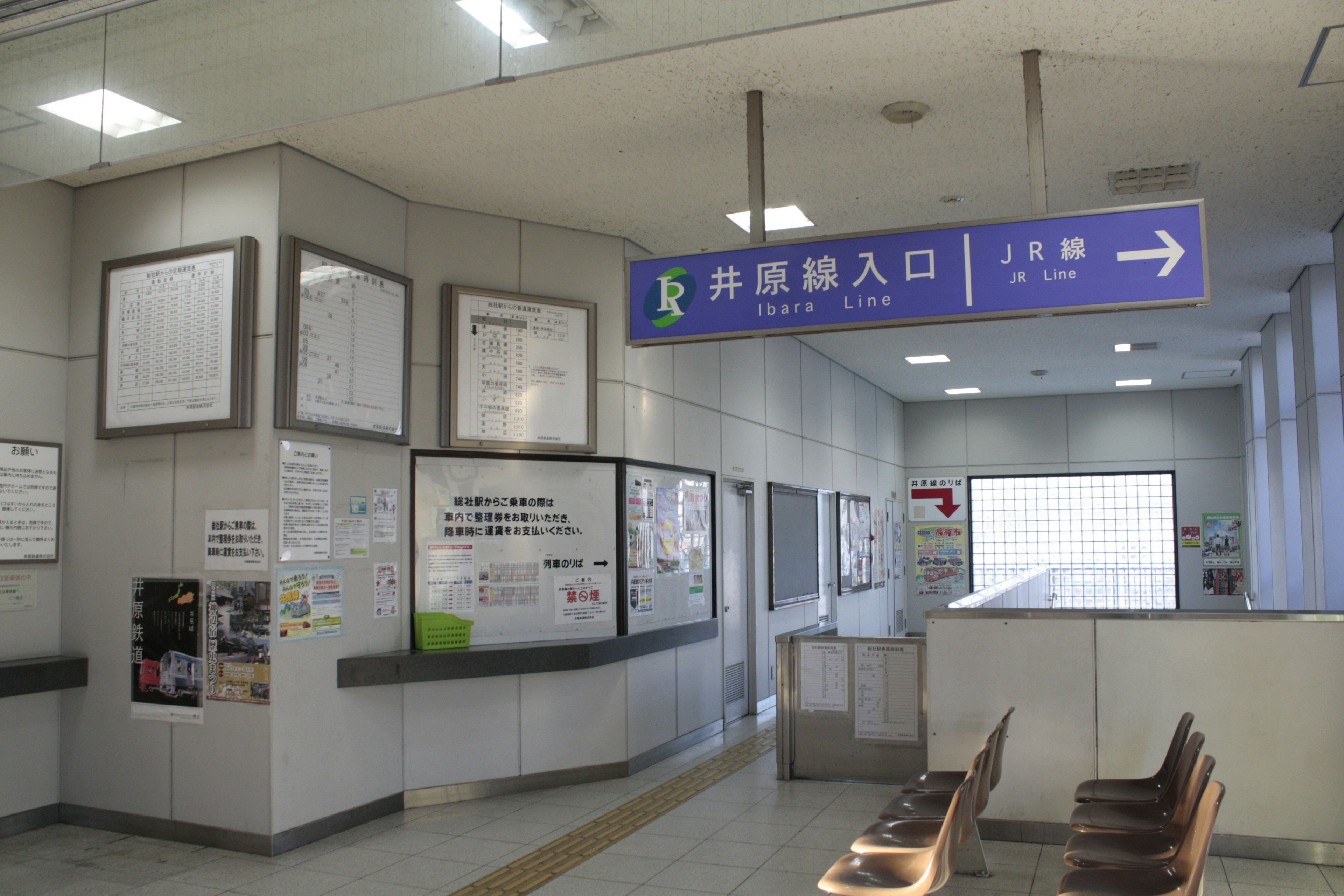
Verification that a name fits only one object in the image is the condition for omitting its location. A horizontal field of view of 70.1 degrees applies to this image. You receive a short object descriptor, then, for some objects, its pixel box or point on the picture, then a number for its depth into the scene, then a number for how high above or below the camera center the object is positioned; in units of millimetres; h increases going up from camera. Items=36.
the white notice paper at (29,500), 4629 +169
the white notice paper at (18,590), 4633 -271
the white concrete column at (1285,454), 7781 +565
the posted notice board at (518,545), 5223 -86
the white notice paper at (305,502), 4391 +143
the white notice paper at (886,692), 5309 -924
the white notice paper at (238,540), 4340 -32
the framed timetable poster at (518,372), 5309 +902
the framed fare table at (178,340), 4434 +926
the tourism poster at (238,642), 4309 -494
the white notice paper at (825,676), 5488 -858
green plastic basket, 5012 -534
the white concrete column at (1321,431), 6078 +591
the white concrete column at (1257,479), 9062 +443
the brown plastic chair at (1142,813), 3373 -1067
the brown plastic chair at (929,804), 3559 -1071
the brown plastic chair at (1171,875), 2396 -1005
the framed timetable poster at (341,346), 4441 +914
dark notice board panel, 8195 -172
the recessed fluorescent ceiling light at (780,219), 5625 +1842
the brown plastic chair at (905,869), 2723 -1036
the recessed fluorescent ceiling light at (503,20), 2641 +1409
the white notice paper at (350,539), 4668 -33
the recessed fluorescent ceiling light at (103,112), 2953 +1299
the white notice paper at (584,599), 5578 -409
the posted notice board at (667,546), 5965 -116
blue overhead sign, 3361 +935
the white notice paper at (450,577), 5176 -251
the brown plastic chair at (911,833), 3113 -1063
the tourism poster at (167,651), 4465 -555
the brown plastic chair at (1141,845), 2928 -1042
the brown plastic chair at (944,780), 3873 -1063
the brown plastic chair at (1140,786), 3678 -1057
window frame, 12701 +124
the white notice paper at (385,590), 4891 -302
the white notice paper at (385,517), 4930 +77
